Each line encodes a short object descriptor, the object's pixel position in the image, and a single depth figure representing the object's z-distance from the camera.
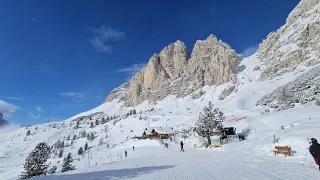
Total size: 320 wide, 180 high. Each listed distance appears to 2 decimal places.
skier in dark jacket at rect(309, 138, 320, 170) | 5.87
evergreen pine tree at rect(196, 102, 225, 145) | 22.19
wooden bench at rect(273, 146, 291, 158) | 10.19
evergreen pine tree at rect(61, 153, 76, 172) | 22.03
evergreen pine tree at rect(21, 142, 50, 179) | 16.83
